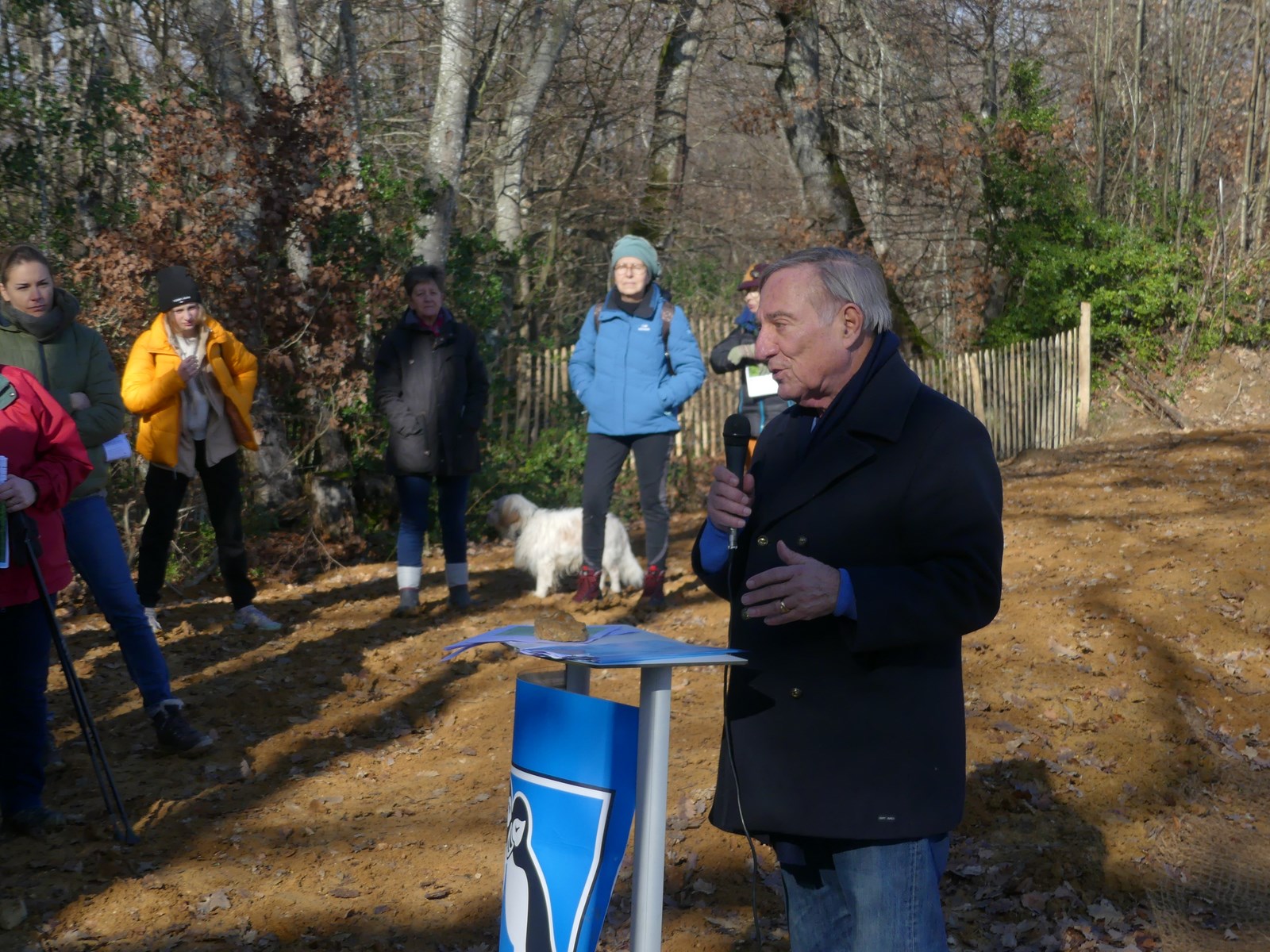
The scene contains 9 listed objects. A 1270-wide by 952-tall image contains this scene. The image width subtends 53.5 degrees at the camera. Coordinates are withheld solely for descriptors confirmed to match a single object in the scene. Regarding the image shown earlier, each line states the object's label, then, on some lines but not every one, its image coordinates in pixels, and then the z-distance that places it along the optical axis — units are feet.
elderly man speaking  8.45
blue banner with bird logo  8.91
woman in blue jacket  25.85
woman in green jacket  18.06
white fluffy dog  29.68
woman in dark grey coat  26.76
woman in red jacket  16.15
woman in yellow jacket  23.85
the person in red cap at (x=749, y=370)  26.66
